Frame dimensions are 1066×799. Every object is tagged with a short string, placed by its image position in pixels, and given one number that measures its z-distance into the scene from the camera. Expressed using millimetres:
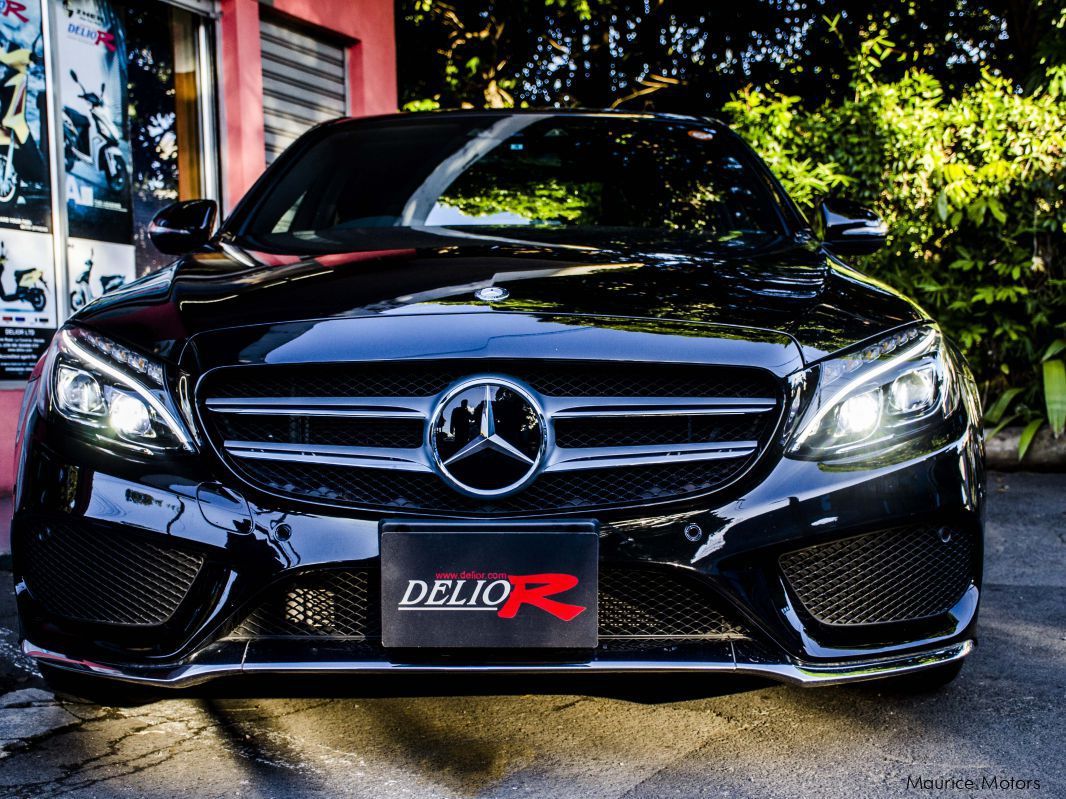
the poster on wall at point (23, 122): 5734
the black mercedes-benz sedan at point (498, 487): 1991
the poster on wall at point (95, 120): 6180
